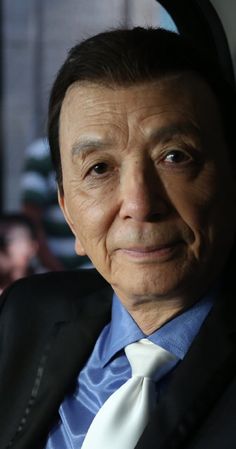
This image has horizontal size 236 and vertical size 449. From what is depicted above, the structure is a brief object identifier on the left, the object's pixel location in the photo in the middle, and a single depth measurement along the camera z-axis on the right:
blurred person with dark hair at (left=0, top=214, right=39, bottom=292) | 4.23
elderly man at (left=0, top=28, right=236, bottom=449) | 1.44
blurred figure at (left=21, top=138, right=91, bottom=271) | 4.11
